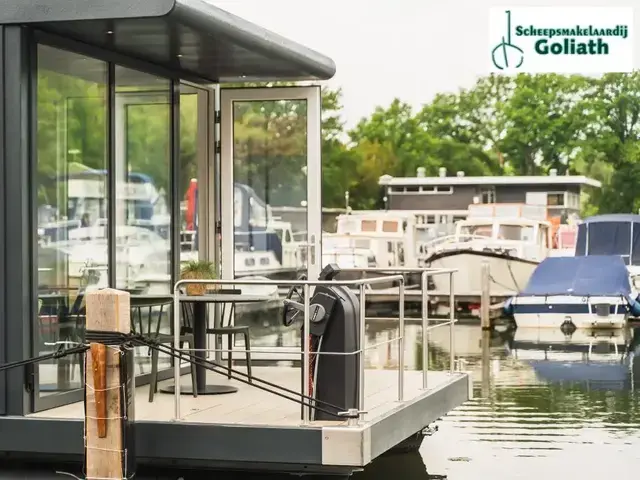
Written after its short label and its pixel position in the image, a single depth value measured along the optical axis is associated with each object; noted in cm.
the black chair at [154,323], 962
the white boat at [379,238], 3934
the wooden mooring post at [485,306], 2872
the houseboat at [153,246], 816
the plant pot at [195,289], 1045
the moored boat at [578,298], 2817
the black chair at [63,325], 911
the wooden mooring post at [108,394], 790
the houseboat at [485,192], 5006
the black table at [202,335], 973
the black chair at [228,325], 1009
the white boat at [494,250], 3450
